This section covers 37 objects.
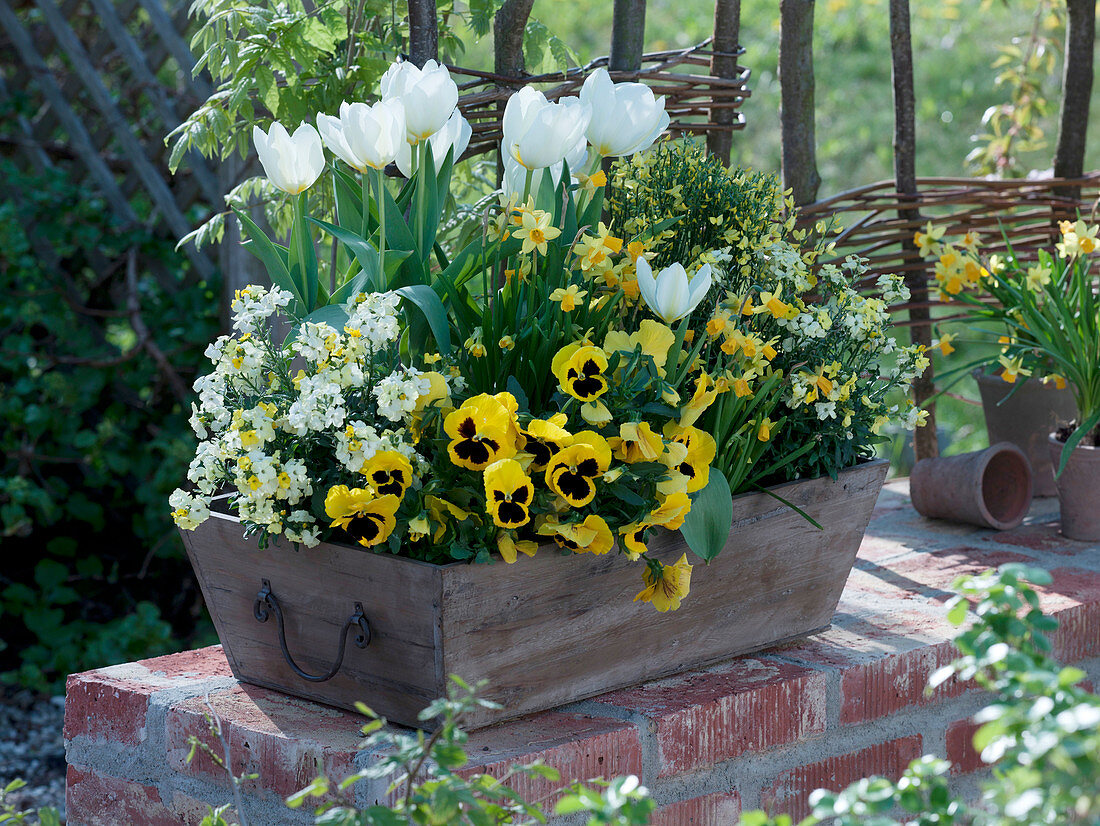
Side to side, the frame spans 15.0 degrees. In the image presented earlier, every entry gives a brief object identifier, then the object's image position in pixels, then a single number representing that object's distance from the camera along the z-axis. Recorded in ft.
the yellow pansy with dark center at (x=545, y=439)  11.48
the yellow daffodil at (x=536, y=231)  11.81
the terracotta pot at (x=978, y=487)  13.90
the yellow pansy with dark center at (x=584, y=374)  11.56
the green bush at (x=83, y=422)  19.71
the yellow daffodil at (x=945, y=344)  13.70
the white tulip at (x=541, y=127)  11.75
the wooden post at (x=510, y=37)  13.31
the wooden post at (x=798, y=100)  14.02
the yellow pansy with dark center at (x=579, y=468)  11.49
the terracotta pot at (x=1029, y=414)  14.33
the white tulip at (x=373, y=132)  11.68
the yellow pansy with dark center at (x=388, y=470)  11.48
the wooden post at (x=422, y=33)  12.75
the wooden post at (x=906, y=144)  14.31
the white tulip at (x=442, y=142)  12.11
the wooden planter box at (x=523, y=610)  11.63
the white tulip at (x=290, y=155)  11.86
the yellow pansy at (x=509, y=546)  11.58
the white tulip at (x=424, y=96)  11.73
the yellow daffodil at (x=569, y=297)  11.78
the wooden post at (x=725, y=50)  13.91
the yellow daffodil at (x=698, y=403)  11.86
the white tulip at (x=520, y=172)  12.11
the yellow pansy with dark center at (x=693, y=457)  11.86
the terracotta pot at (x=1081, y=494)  13.71
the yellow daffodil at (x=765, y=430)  12.16
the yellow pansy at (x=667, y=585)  11.86
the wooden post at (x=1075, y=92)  15.64
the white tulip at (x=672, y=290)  11.69
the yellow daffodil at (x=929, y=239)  13.85
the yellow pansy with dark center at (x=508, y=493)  11.41
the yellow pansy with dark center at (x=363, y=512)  11.50
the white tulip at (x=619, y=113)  11.97
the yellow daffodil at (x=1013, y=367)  13.62
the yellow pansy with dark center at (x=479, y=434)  11.46
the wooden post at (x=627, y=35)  13.31
